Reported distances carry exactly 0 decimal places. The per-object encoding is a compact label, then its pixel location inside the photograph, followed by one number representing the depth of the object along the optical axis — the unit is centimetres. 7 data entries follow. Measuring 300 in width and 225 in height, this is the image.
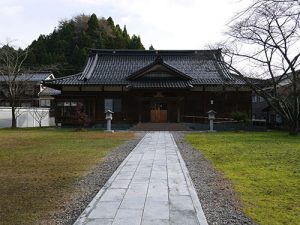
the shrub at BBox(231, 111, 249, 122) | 1896
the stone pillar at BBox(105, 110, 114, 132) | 1762
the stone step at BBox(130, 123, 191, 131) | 1949
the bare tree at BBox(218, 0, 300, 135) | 1483
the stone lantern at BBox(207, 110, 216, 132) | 1801
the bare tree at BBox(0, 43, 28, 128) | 2187
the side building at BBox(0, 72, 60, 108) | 3599
